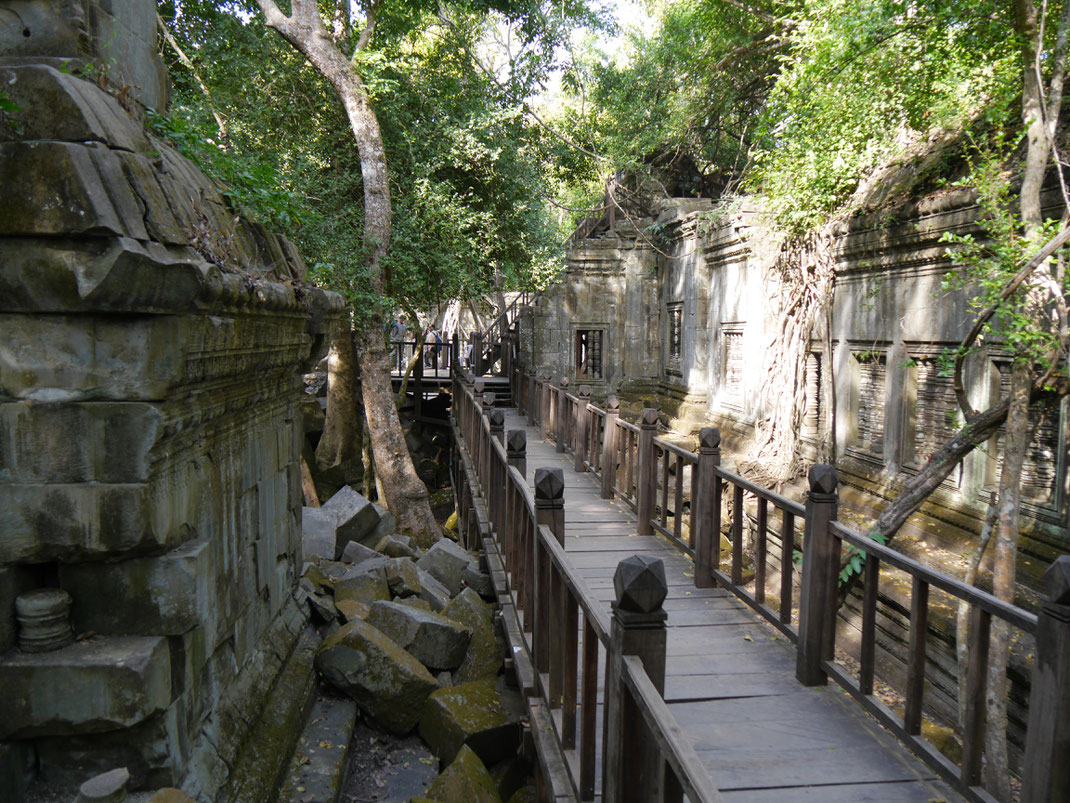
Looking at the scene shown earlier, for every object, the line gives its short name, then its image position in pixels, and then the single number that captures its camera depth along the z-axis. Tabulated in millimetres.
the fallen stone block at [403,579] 6480
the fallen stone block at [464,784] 3674
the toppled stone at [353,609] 5415
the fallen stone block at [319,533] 7188
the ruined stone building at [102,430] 2451
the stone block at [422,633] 5289
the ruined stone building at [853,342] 7223
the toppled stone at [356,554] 7320
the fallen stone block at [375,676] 4523
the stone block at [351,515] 8086
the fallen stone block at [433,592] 6512
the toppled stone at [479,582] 7350
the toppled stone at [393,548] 8117
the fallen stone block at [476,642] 5367
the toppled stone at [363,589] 5910
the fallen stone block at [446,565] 7375
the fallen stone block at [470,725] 4332
